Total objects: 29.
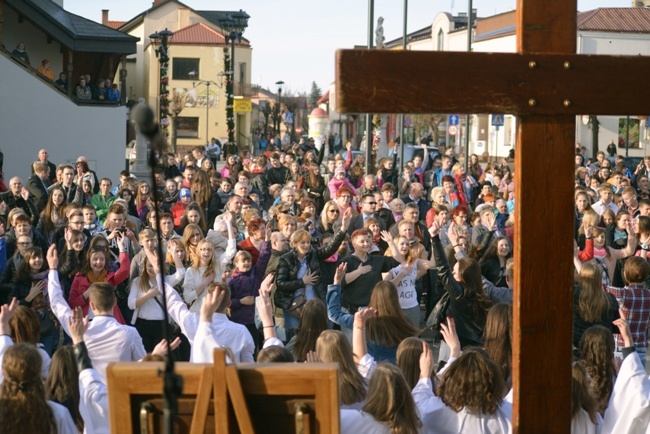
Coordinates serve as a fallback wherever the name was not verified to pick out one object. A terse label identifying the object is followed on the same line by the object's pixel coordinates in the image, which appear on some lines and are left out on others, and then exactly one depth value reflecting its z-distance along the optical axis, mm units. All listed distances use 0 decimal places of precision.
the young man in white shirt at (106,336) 7224
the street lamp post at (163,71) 33656
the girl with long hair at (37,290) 9719
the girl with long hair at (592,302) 9031
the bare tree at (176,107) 72938
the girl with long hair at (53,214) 13172
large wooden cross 3662
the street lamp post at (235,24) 34125
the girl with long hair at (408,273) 10703
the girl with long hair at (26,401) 4938
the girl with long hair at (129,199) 14953
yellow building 79188
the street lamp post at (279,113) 63825
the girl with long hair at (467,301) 9383
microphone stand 3113
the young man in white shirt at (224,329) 7547
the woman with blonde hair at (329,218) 13742
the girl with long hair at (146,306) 9820
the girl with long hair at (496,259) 11531
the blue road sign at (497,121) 36984
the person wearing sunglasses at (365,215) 13609
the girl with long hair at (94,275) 9891
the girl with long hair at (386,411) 5188
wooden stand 3299
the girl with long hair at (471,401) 5496
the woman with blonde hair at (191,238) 10756
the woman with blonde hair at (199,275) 10102
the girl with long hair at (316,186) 18953
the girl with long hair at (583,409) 5629
